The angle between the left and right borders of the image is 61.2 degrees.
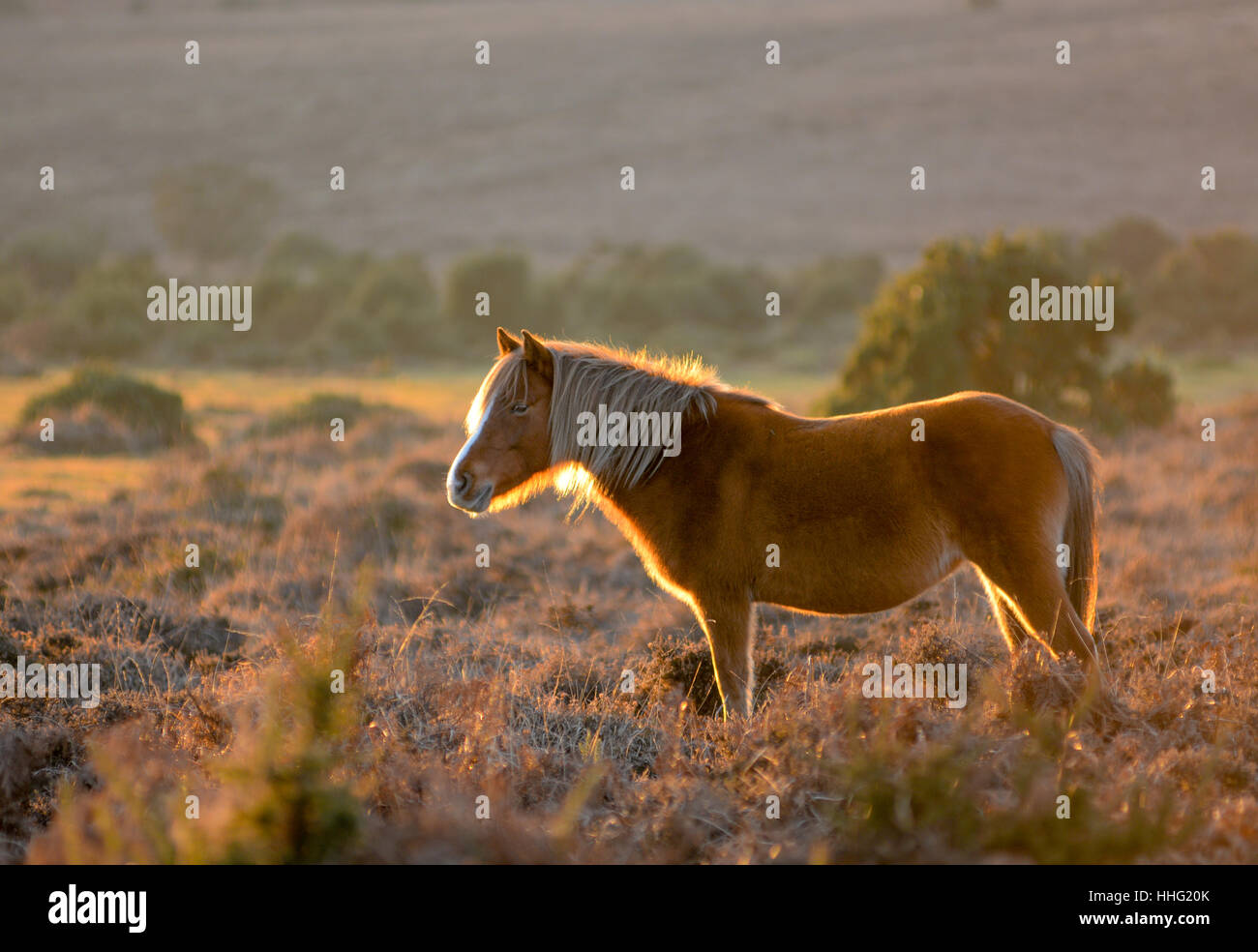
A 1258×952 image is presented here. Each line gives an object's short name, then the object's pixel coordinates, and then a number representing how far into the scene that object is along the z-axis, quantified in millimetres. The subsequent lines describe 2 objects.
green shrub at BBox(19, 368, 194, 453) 16250
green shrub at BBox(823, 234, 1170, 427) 15828
